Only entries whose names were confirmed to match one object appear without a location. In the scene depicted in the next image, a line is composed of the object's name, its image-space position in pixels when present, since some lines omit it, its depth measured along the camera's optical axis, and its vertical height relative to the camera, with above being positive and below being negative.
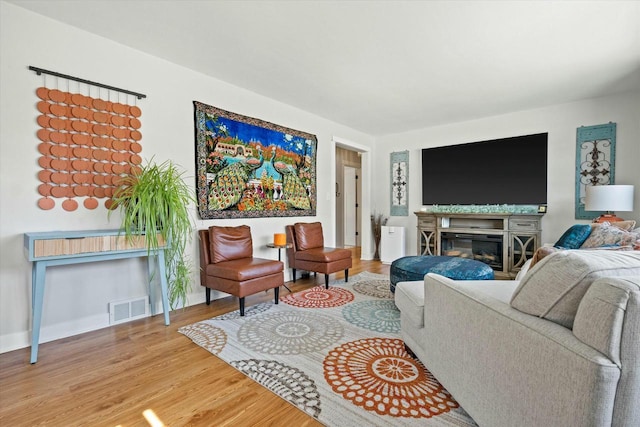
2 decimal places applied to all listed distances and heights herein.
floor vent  2.70 -0.93
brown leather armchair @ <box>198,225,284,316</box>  2.84 -0.56
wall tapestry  3.37 +0.53
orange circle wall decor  2.37 +0.54
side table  3.59 -0.44
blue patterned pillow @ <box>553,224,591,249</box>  3.21 -0.32
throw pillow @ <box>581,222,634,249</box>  2.85 -0.28
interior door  8.06 -0.01
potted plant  2.45 -0.03
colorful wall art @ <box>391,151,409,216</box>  5.79 +0.49
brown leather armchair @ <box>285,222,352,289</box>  3.78 -0.57
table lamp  3.46 +0.11
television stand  4.38 -0.45
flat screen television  4.48 +0.58
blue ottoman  2.77 -0.58
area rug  1.53 -1.01
